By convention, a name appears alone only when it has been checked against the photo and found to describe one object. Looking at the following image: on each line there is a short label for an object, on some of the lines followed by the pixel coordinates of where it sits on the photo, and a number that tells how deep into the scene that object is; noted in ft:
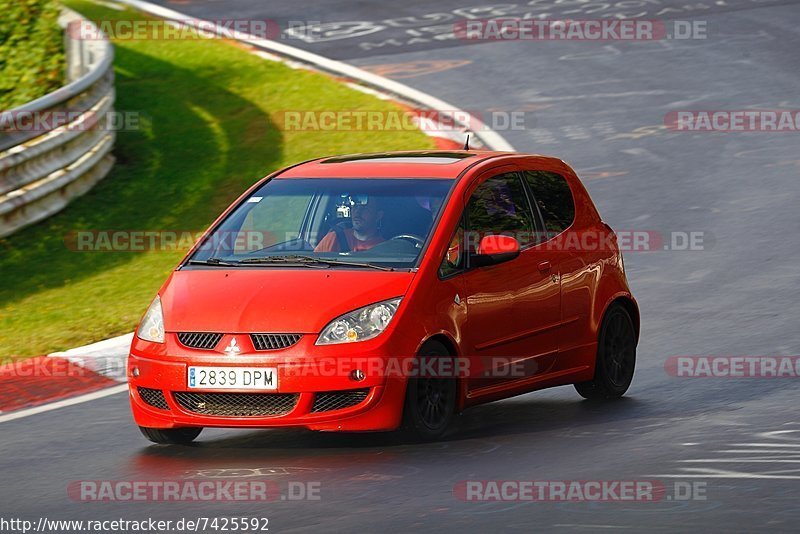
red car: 57.67
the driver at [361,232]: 63.62
